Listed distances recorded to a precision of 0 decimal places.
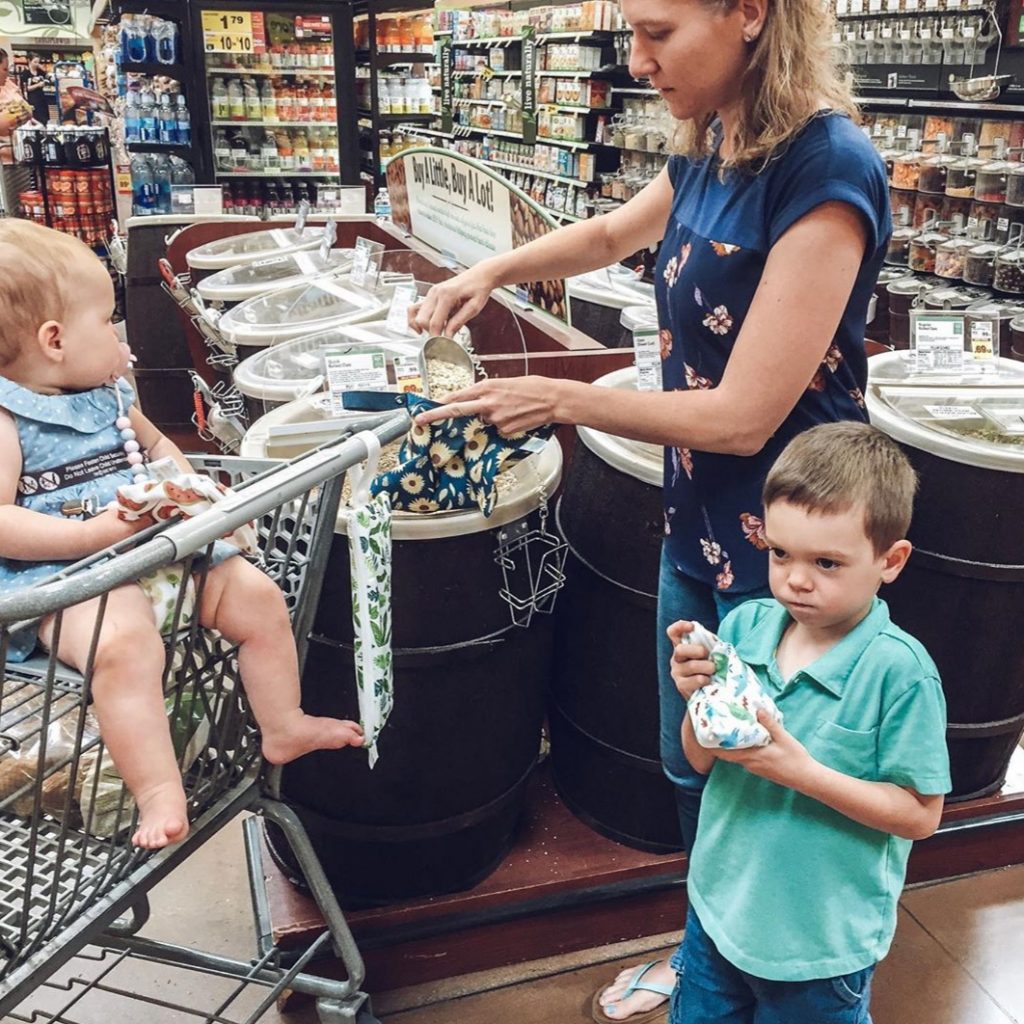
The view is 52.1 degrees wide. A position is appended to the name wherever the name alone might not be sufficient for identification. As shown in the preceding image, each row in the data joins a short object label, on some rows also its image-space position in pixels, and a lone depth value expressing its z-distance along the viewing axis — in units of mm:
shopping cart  1149
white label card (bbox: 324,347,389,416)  1777
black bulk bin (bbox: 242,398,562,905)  1740
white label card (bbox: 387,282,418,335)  2523
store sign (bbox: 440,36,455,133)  10875
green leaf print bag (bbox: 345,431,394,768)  1364
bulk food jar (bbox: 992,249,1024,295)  5285
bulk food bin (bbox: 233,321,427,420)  2385
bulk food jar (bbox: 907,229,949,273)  5898
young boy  1151
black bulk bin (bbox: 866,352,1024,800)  1905
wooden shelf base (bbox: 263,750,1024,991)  1985
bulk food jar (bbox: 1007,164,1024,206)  5277
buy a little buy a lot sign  2627
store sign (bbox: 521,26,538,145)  9461
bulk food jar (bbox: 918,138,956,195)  5695
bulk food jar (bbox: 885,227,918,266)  6059
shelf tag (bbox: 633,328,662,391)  1870
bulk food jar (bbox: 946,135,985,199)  5555
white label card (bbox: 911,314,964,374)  2320
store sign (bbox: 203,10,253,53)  6352
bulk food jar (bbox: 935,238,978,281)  5634
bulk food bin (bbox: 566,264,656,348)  3840
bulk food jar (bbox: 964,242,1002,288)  5477
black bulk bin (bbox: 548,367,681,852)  1935
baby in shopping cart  1279
